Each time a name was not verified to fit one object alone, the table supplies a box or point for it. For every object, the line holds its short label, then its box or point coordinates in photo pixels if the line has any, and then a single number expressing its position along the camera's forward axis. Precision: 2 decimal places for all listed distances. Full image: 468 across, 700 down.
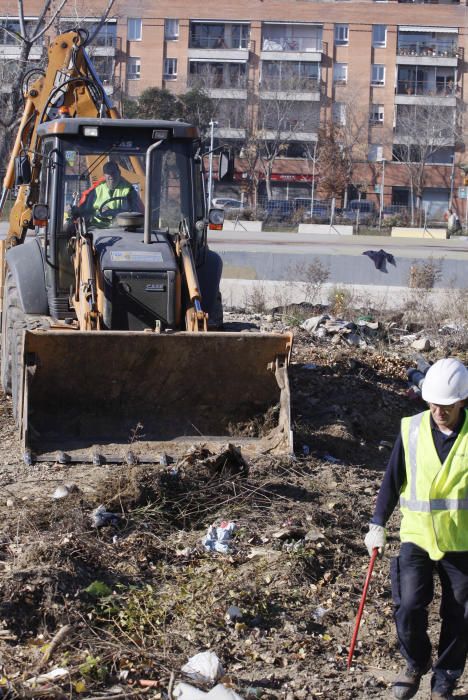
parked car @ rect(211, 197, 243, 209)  83.13
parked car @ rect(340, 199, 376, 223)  85.21
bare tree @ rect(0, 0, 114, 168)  36.54
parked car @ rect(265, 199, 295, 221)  79.58
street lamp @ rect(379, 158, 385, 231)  96.60
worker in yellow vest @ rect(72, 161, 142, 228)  14.63
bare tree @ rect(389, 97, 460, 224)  97.00
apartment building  97.39
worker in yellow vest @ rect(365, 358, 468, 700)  7.43
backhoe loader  13.06
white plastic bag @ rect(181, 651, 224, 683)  7.54
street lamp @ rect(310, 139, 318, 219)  87.16
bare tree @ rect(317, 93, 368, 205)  93.62
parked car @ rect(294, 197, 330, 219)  85.23
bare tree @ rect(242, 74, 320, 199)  92.27
